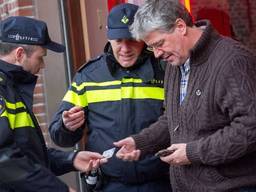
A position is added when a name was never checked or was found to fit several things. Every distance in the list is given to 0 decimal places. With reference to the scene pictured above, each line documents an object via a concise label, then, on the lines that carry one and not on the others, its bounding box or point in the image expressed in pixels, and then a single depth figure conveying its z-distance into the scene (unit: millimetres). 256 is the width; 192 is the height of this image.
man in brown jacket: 3117
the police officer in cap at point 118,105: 3840
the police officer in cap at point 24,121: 3340
